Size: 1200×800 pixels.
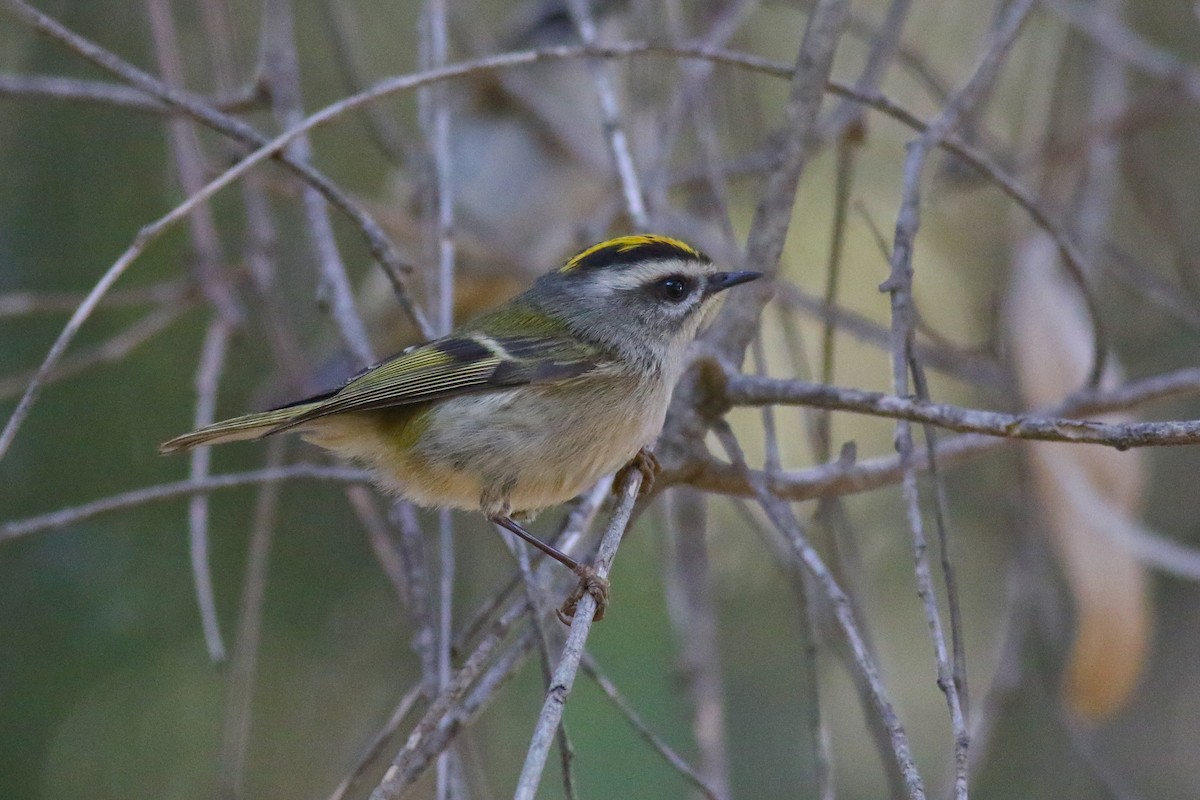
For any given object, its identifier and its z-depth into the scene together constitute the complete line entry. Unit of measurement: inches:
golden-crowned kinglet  186.2
